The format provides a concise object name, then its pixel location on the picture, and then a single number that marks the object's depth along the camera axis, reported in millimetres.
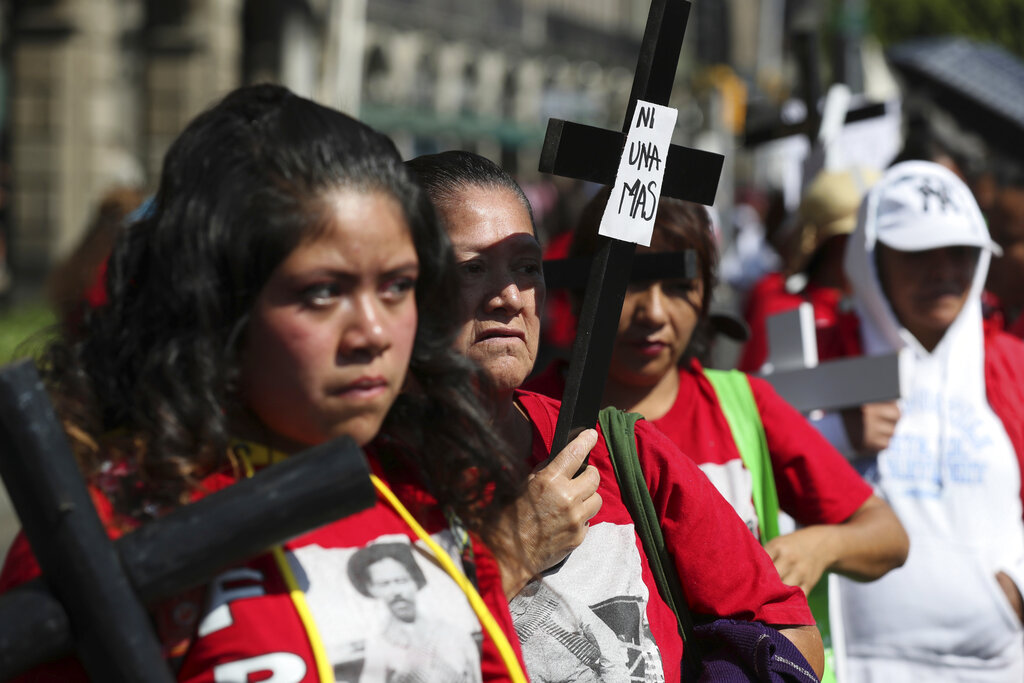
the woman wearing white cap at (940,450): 3320
